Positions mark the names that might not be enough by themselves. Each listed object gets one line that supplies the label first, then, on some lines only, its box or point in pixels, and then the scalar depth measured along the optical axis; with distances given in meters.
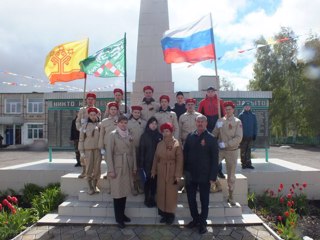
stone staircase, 4.86
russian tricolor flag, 5.59
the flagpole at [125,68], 6.25
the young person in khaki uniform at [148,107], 5.69
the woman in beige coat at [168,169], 4.53
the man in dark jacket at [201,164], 4.38
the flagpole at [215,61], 5.52
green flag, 6.46
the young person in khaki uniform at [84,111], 5.95
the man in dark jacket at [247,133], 7.14
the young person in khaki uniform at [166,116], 5.30
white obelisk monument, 7.54
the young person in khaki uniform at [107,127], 5.17
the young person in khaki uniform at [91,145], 5.30
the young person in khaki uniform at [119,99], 5.77
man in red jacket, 5.87
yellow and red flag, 6.77
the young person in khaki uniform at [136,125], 5.20
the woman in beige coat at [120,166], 4.57
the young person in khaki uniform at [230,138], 5.10
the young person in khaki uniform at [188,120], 5.41
